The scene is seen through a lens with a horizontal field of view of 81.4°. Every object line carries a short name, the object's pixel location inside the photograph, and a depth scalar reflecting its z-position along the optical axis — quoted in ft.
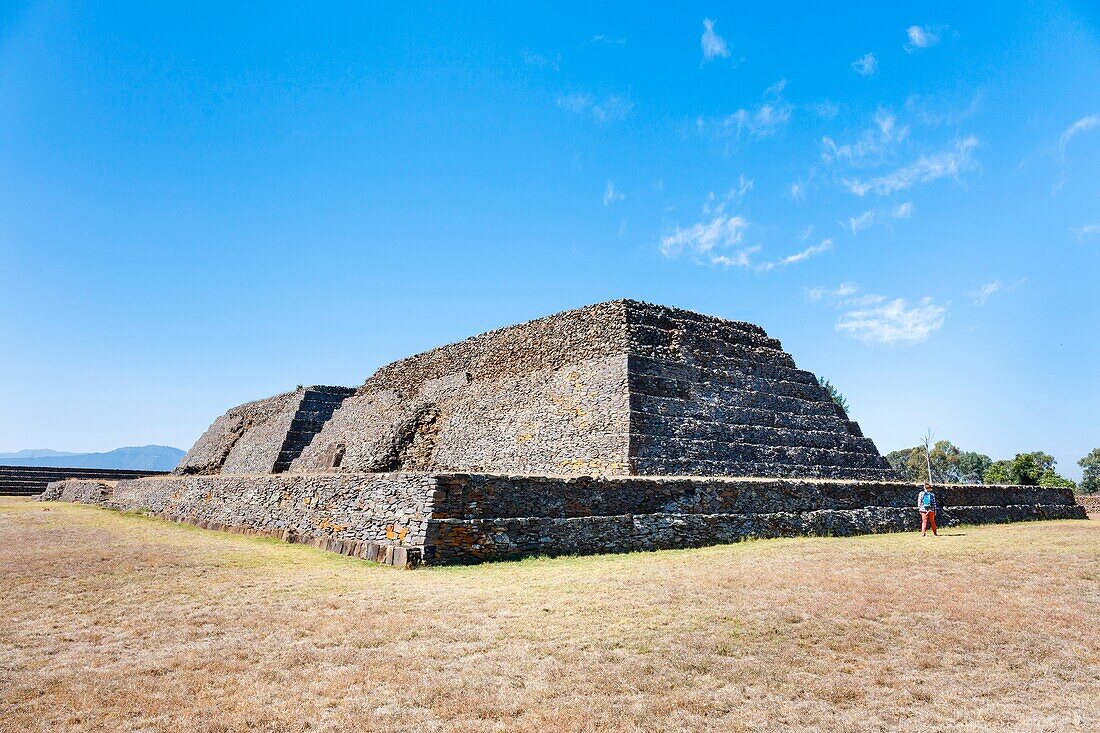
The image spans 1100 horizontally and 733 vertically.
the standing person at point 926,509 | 50.65
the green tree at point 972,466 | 230.23
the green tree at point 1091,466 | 234.79
